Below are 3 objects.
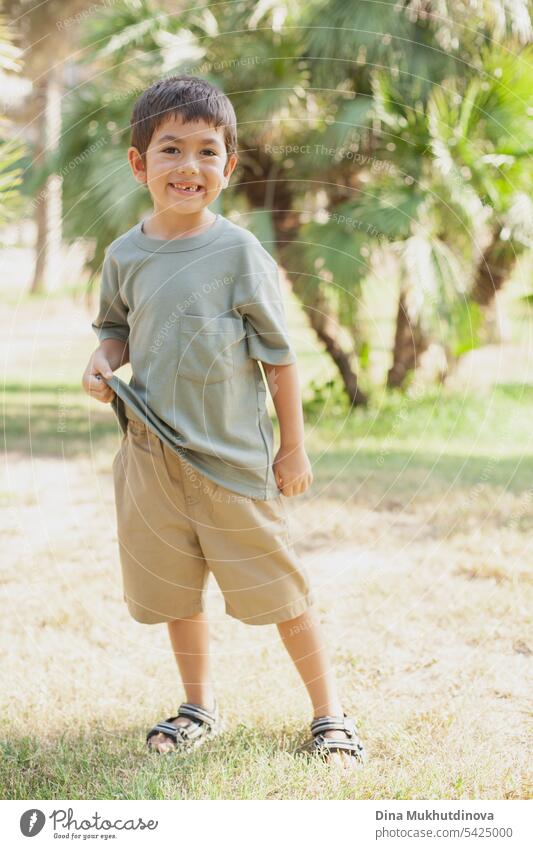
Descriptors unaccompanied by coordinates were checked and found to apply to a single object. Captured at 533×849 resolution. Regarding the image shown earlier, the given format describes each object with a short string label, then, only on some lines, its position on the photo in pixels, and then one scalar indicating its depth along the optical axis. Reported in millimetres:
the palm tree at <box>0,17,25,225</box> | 2617
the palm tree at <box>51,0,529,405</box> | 5504
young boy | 2072
